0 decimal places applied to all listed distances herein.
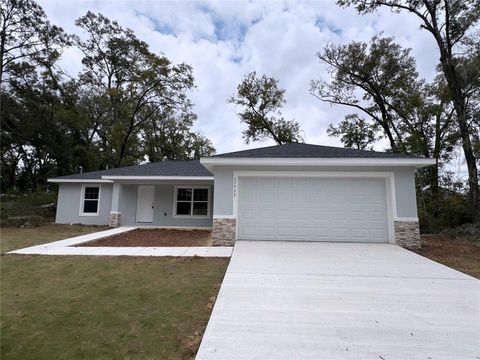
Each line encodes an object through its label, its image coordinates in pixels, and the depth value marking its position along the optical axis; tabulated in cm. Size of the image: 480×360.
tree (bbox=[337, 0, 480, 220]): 1145
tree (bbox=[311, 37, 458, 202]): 1558
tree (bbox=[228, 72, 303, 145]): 2242
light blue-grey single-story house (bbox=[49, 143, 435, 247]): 791
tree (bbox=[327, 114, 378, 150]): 1984
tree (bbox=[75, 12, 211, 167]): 2136
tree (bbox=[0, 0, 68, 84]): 1759
